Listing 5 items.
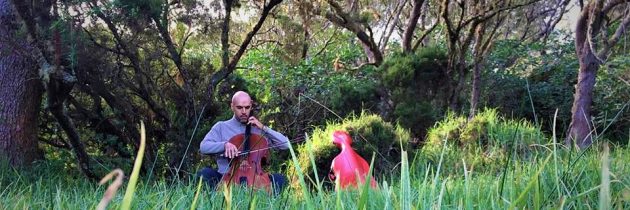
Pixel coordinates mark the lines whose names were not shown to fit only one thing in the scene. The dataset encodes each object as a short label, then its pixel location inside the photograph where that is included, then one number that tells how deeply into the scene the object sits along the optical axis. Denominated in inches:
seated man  194.7
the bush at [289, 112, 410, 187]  253.0
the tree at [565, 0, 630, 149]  260.4
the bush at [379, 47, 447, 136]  321.4
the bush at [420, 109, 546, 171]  262.8
